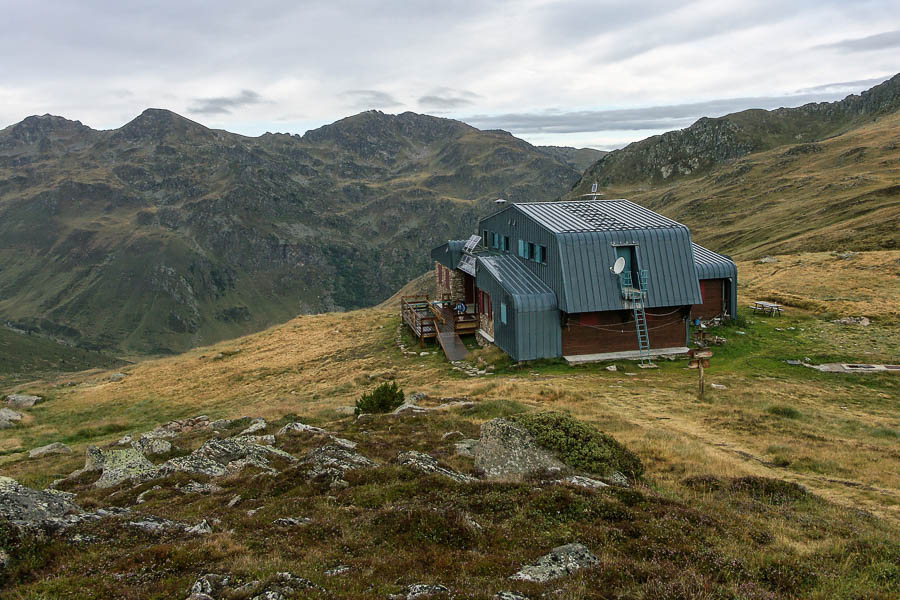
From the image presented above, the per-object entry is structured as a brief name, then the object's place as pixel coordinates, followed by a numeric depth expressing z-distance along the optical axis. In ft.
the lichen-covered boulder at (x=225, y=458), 42.16
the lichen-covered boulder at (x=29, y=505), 24.81
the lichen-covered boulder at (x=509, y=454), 38.55
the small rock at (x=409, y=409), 61.14
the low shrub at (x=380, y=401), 65.57
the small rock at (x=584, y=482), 34.24
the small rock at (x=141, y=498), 36.13
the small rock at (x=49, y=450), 65.82
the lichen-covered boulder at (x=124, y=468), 42.01
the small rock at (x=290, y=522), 28.12
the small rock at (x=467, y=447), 43.65
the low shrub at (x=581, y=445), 39.06
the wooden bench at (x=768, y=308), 116.26
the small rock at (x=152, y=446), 52.99
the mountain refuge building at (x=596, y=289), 92.84
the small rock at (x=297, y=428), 55.76
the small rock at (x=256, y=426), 59.72
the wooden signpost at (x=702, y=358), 69.67
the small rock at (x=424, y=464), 37.11
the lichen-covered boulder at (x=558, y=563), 21.66
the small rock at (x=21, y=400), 118.62
